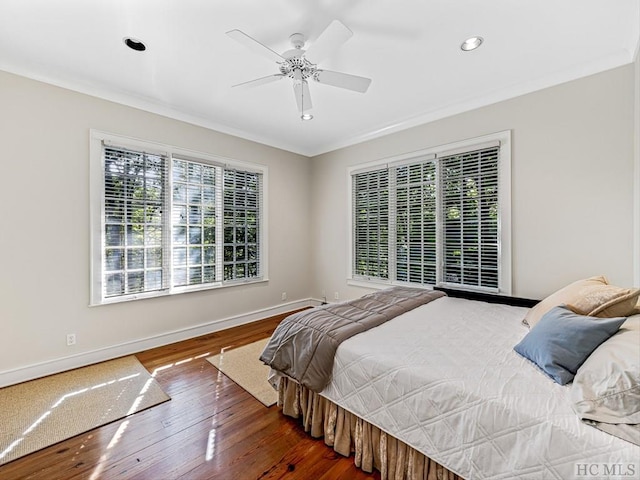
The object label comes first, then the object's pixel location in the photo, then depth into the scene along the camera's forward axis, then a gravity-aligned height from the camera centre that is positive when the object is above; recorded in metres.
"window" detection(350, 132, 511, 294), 3.15 +0.27
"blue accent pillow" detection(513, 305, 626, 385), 1.30 -0.49
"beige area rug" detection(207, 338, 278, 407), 2.44 -1.26
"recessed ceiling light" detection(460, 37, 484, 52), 2.29 +1.57
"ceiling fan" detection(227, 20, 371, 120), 1.85 +1.30
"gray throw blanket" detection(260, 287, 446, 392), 1.78 -0.63
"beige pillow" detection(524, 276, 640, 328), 1.59 -0.37
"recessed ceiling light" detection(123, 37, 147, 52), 2.29 +1.57
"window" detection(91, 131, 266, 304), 3.05 +0.24
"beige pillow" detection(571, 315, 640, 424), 1.01 -0.53
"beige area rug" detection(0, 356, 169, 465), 1.92 -1.28
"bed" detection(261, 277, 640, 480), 1.03 -0.72
